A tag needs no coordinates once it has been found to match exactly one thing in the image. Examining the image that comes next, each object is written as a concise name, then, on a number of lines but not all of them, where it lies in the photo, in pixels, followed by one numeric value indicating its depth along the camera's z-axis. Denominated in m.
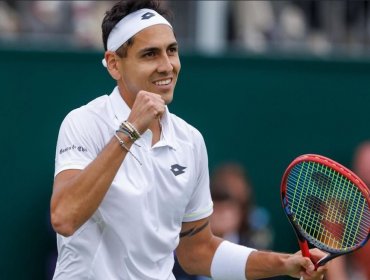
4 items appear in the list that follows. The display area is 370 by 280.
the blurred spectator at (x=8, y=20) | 18.87
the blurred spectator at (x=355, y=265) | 15.39
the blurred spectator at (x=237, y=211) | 16.58
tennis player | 9.57
